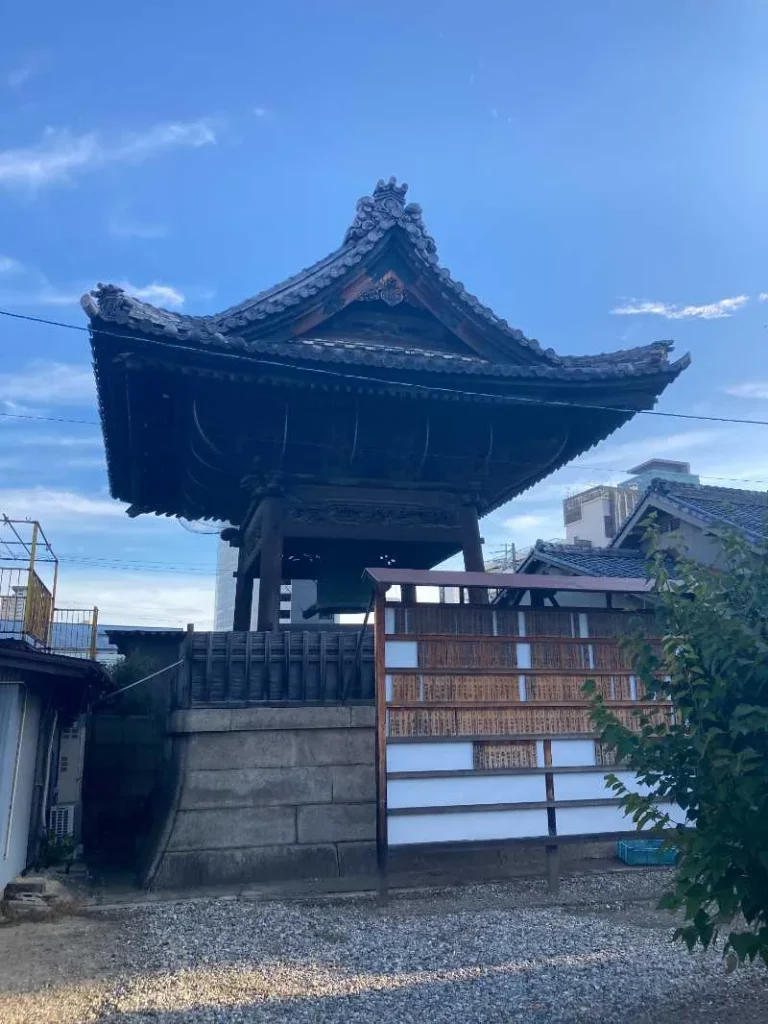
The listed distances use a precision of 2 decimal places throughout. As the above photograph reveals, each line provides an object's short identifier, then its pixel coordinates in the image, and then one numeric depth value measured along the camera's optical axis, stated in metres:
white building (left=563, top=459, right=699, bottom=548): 45.06
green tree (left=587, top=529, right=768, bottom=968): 4.21
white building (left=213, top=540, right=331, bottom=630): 28.09
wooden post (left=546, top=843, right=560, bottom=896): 9.09
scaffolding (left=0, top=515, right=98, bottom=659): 11.79
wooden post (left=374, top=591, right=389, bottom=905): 8.43
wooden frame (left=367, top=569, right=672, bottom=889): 8.72
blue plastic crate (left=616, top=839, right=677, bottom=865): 9.93
